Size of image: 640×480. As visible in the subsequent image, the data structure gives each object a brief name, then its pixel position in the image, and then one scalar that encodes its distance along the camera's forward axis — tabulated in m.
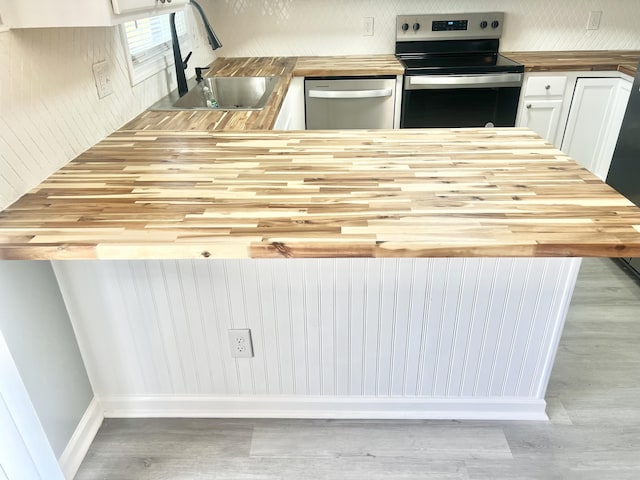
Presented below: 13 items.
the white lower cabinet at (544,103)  3.09
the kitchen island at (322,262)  1.04
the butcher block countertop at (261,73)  1.89
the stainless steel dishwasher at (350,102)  3.05
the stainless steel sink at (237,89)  2.79
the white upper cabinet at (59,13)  1.23
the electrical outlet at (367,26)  3.49
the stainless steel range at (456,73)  3.01
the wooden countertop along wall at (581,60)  3.04
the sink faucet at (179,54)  2.30
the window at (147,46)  2.04
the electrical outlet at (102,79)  1.72
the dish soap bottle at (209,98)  2.63
